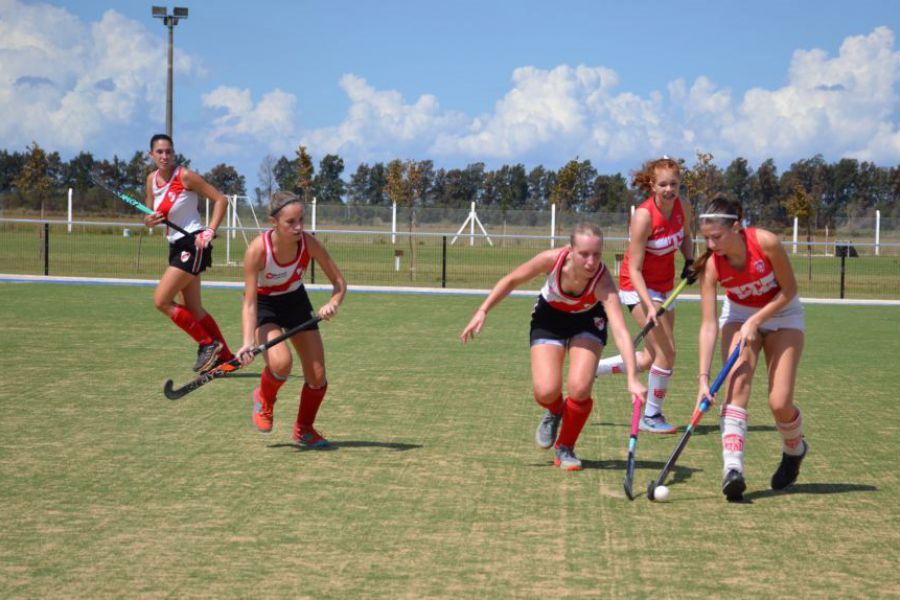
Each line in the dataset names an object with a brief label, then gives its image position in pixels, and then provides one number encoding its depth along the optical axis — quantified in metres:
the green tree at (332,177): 86.56
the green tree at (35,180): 61.53
